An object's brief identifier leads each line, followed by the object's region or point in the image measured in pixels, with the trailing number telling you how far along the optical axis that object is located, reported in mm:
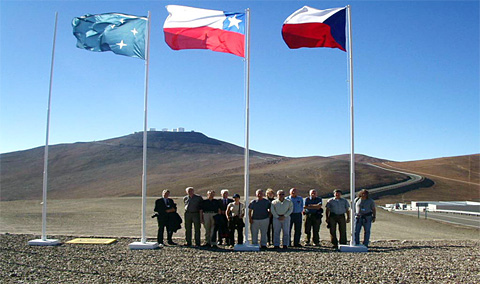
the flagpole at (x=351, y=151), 10086
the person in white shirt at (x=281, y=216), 10461
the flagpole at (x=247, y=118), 10383
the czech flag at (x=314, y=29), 11031
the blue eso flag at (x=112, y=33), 11320
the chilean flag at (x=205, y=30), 11000
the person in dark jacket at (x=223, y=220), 10531
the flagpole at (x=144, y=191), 10266
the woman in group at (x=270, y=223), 10766
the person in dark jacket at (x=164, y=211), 10836
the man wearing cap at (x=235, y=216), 10414
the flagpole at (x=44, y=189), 10725
